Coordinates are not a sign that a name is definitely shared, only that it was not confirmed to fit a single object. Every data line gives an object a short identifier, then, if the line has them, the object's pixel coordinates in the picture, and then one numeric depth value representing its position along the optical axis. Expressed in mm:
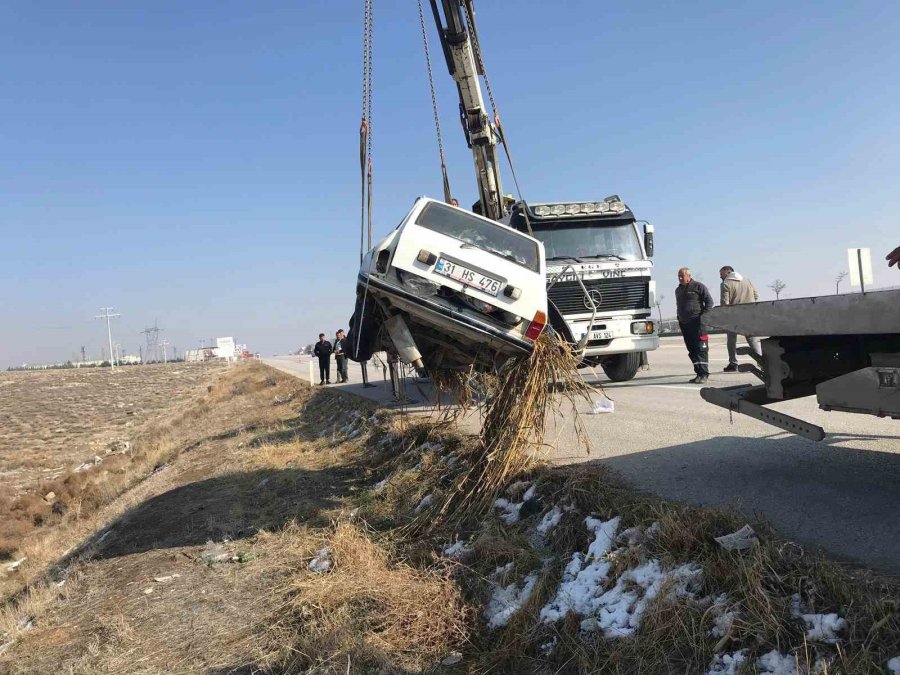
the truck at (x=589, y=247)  10664
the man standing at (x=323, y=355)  21358
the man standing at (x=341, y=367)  20170
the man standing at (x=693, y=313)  10773
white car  5016
